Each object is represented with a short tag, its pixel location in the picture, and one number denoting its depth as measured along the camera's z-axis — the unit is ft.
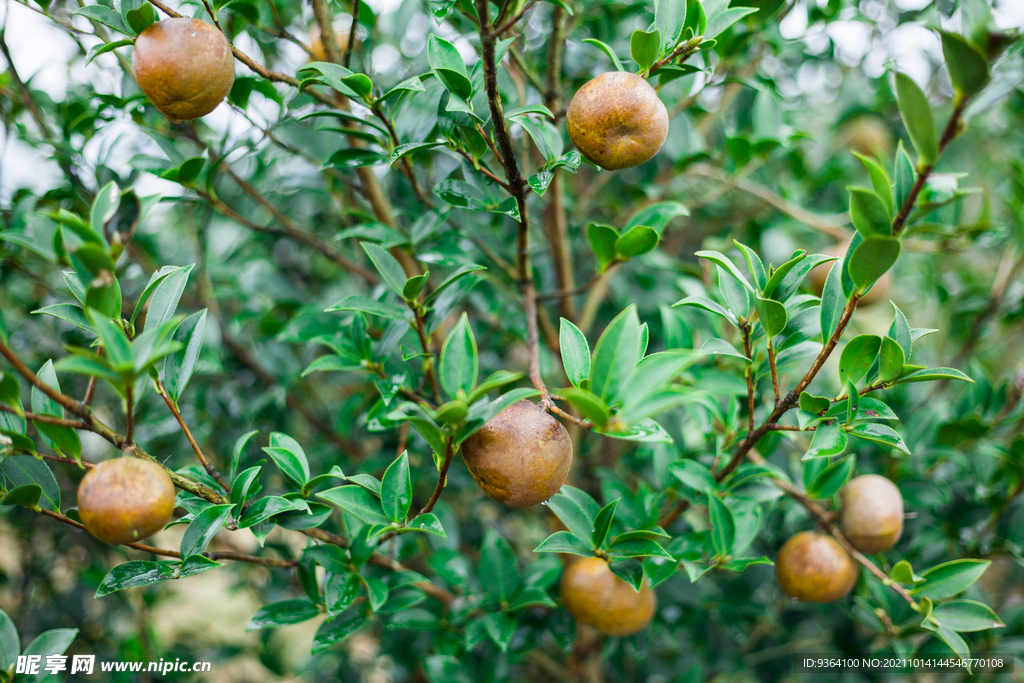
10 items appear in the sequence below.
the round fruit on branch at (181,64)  1.37
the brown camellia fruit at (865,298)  1.97
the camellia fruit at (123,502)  1.26
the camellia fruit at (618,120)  1.36
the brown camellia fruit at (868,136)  3.09
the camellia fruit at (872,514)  1.62
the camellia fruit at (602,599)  1.63
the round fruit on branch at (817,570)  1.62
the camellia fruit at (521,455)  1.31
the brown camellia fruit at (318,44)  1.87
